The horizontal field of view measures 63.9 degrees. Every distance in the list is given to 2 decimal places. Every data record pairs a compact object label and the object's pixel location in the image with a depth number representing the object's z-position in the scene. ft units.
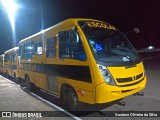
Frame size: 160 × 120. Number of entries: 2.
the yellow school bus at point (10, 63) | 33.23
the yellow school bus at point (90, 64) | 11.23
